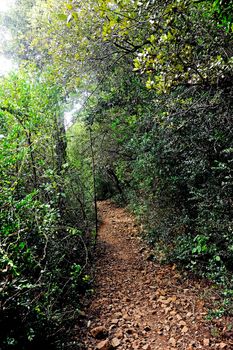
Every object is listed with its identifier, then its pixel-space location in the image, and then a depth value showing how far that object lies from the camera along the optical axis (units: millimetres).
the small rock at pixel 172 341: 2790
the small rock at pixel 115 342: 2797
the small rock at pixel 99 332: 2941
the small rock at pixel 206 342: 2691
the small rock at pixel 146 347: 2766
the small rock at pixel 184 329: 2967
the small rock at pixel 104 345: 2719
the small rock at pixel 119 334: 2965
